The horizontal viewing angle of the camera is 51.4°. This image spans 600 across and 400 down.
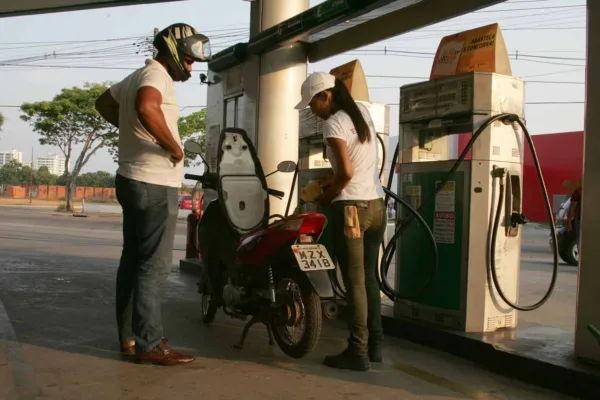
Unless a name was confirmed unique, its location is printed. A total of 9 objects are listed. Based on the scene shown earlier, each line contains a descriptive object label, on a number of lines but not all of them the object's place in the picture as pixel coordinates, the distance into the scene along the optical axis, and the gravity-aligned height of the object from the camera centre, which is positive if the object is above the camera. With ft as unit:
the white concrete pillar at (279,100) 25.02 +3.88
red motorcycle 13.44 -1.94
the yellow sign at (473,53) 16.24 +4.04
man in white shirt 13.08 +0.11
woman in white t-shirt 13.35 -0.14
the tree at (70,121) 112.27 +11.76
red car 112.98 -2.00
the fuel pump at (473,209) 15.74 -0.12
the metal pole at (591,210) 12.73 -0.02
